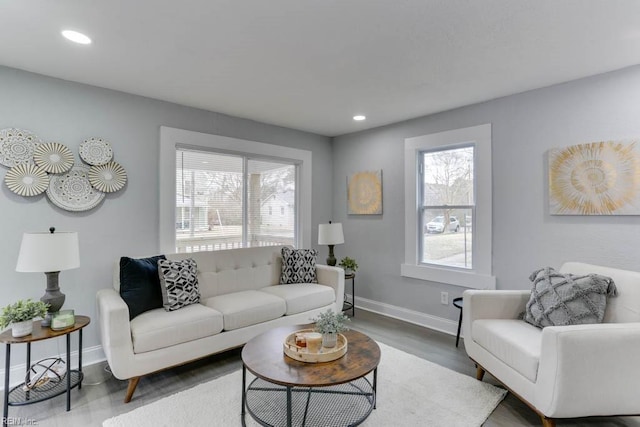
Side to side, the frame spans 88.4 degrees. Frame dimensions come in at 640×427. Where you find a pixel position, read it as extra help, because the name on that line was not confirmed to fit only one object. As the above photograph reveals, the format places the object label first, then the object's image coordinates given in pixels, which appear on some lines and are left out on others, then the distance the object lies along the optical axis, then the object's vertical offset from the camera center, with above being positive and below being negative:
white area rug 2.06 -1.27
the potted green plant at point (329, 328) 2.06 -0.70
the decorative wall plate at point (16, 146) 2.48 +0.55
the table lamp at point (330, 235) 4.13 -0.23
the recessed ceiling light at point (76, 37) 2.04 +1.15
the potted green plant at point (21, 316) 2.12 -0.65
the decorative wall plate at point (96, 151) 2.83 +0.57
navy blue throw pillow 2.59 -0.56
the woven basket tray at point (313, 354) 1.94 -0.82
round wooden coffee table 1.78 -0.91
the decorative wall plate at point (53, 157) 2.62 +0.48
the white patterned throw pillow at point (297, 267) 3.76 -0.58
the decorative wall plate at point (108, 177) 2.88 +0.36
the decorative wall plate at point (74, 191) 2.70 +0.22
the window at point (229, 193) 3.38 +0.29
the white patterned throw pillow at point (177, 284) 2.74 -0.57
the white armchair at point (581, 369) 1.76 -0.85
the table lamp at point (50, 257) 2.19 -0.27
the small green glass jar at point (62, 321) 2.26 -0.72
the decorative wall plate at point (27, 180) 2.51 +0.29
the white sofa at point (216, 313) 2.31 -0.81
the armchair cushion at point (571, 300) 2.13 -0.56
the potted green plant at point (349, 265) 4.24 -0.63
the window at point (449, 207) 3.38 +0.10
